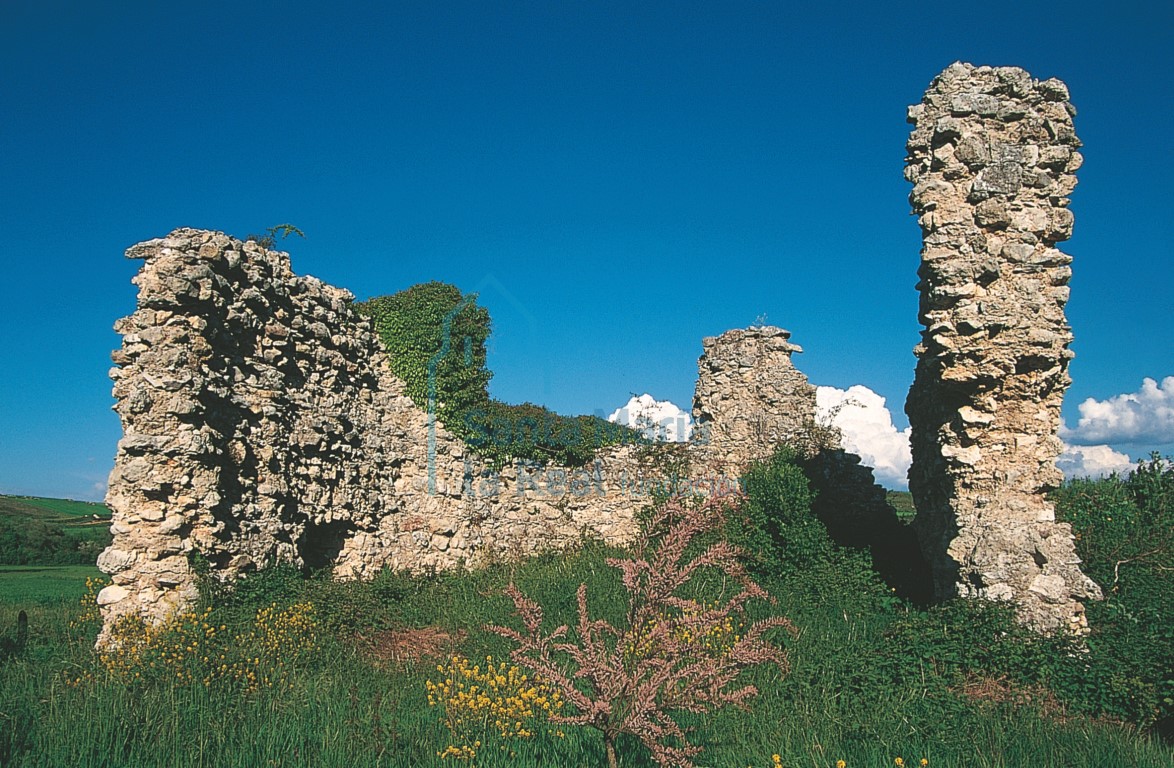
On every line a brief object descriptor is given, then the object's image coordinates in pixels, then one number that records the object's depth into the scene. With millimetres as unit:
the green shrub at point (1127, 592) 6734
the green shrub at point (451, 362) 13711
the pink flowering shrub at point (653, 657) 4074
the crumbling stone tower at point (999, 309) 8266
